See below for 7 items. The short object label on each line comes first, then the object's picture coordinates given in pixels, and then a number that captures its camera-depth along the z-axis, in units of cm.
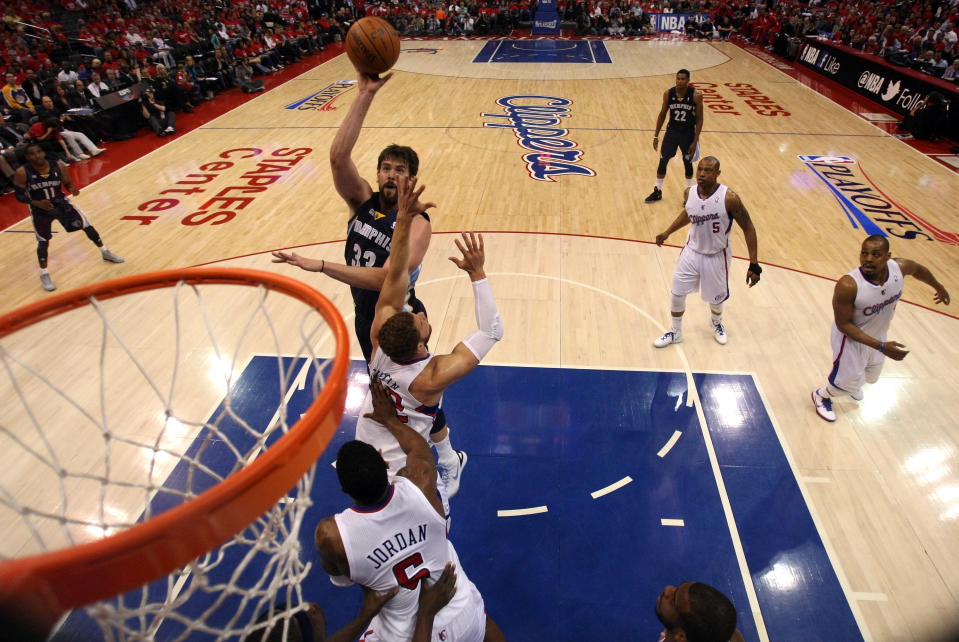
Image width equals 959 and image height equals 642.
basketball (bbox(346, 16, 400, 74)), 380
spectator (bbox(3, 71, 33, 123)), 1133
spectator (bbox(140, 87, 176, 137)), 1206
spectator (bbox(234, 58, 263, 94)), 1548
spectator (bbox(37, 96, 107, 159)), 1087
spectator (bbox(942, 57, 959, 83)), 1135
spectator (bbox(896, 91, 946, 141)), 1033
